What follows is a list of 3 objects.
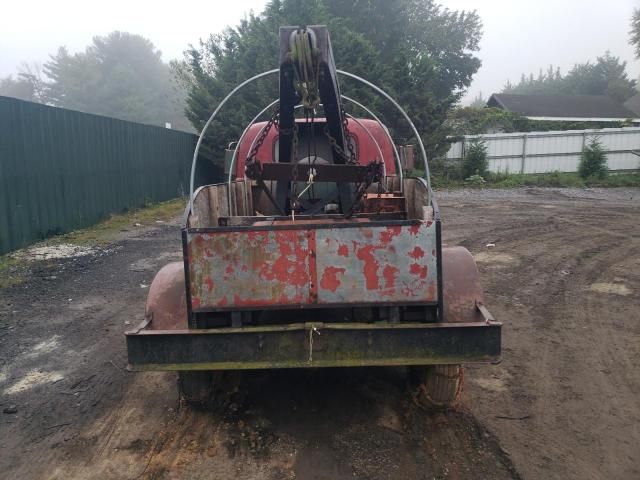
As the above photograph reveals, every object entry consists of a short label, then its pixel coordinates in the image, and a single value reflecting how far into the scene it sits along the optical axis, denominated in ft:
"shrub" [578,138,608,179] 71.20
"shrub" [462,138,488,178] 75.00
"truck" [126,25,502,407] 9.96
